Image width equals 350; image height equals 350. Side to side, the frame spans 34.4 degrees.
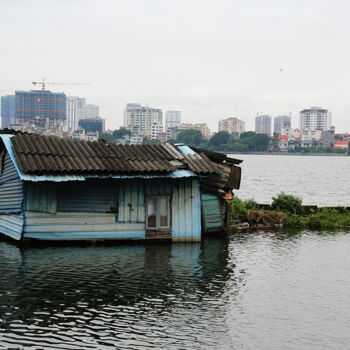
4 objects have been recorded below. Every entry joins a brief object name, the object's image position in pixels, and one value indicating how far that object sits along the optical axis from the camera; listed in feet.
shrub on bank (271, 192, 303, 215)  108.47
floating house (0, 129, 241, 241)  72.54
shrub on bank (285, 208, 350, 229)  102.78
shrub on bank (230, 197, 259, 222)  100.52
